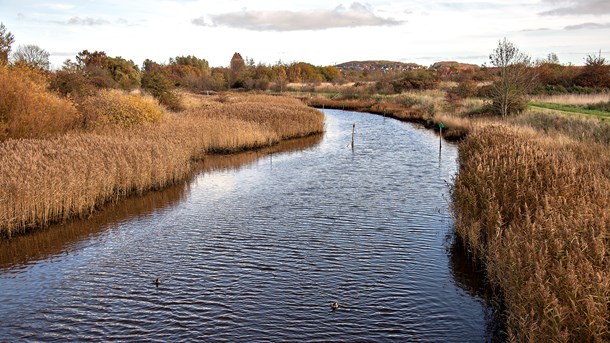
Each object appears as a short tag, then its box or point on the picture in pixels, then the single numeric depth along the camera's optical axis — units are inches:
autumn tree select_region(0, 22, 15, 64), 1192.4
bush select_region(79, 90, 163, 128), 961.5
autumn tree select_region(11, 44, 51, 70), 1765.9
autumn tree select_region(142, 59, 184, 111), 1592.0
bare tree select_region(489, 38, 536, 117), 1257.4
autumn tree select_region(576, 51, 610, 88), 1918.1
